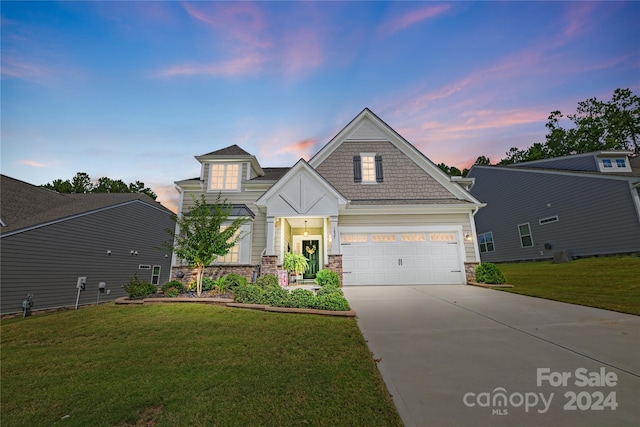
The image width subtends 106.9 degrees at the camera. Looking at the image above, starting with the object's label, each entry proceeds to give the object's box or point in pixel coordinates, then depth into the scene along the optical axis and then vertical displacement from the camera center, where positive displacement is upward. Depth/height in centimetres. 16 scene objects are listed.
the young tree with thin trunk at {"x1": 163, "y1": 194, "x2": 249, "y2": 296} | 856 +77
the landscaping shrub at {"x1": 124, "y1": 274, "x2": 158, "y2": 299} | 835 -91
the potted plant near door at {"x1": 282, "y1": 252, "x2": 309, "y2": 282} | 1057 -6
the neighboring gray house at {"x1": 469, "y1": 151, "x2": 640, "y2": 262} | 1301 +328
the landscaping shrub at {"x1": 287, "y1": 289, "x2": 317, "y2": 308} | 614 -98
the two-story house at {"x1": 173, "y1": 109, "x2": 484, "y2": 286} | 1058 +232
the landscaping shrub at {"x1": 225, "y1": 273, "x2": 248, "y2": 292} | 937 -69
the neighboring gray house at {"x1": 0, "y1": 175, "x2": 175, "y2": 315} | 1041 +110
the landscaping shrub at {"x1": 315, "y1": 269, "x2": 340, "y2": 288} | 931 -68
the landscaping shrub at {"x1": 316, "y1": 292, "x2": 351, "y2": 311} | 588 -103
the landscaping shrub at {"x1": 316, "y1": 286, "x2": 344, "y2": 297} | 675 -85
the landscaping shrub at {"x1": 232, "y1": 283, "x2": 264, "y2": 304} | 686 -93
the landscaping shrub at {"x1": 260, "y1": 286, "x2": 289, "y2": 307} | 639 -97
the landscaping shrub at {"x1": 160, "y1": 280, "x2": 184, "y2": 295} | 885 -84
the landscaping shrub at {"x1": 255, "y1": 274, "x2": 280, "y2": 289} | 855 -69
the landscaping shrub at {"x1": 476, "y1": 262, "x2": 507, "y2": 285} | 988 -62
